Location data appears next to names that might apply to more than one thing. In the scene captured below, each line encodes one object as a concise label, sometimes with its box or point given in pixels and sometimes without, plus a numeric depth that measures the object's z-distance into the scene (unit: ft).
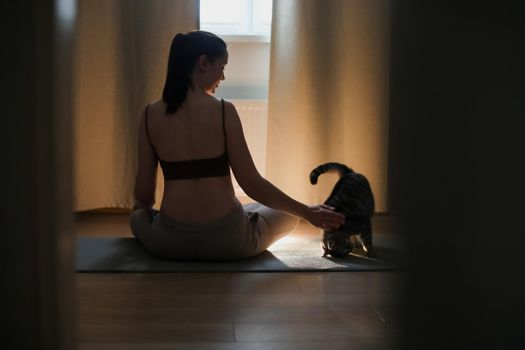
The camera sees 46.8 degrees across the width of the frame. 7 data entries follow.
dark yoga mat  6.31
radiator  10.18
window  10.43
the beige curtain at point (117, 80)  9.56
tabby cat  6.98
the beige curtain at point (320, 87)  9.66
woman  6.66
